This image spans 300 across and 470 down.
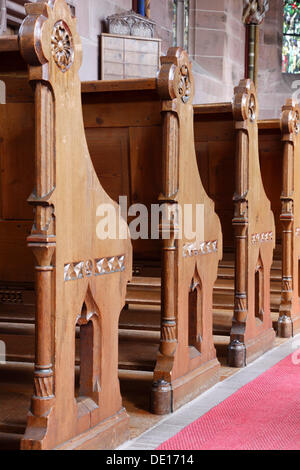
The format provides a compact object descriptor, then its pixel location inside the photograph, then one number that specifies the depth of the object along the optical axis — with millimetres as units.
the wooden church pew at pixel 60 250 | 1998
